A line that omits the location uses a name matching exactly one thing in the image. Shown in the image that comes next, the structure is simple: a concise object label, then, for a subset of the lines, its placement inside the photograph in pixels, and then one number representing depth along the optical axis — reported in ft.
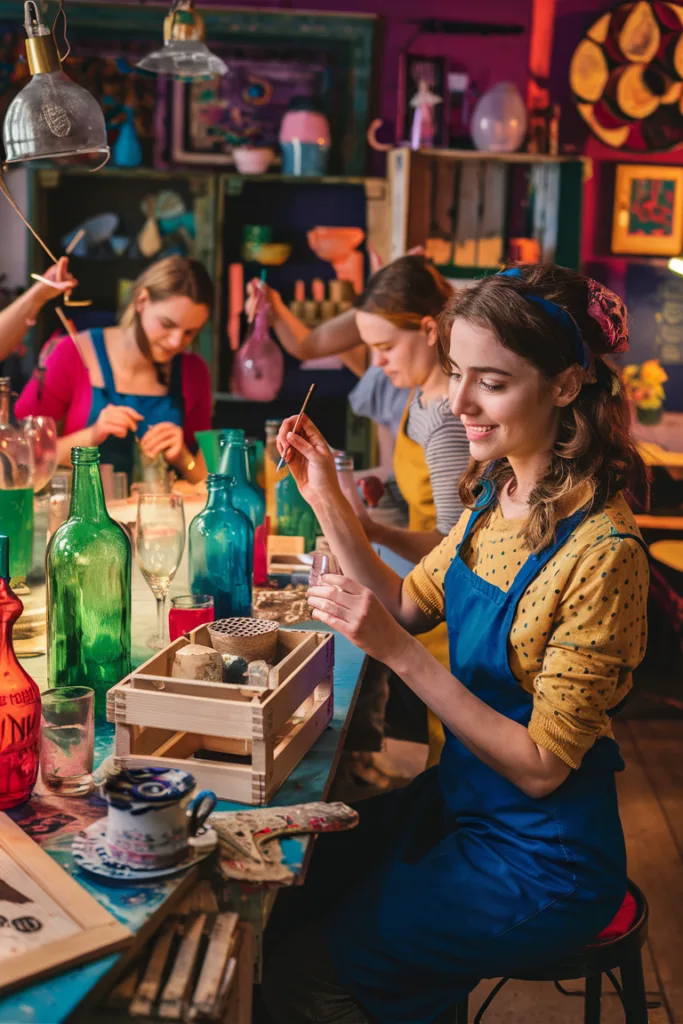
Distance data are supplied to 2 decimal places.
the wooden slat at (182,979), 2.98
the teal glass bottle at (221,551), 5.79
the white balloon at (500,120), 15.52
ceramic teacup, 3.39
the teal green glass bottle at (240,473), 6.85
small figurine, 15.81
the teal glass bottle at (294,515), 8.14
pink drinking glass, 5.19
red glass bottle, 3.83
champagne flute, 5.63
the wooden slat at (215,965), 2.99
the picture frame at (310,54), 16.10
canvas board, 2.95
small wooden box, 3.93
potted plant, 16.22
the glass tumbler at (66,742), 3.99
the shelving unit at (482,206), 15.65
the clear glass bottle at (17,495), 6.42
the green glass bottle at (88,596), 4.77
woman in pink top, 11.61
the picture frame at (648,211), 16.80
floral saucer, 3.39
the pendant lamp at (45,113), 5.88
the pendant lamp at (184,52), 9.93
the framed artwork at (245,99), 16.33
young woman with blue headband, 4.39
